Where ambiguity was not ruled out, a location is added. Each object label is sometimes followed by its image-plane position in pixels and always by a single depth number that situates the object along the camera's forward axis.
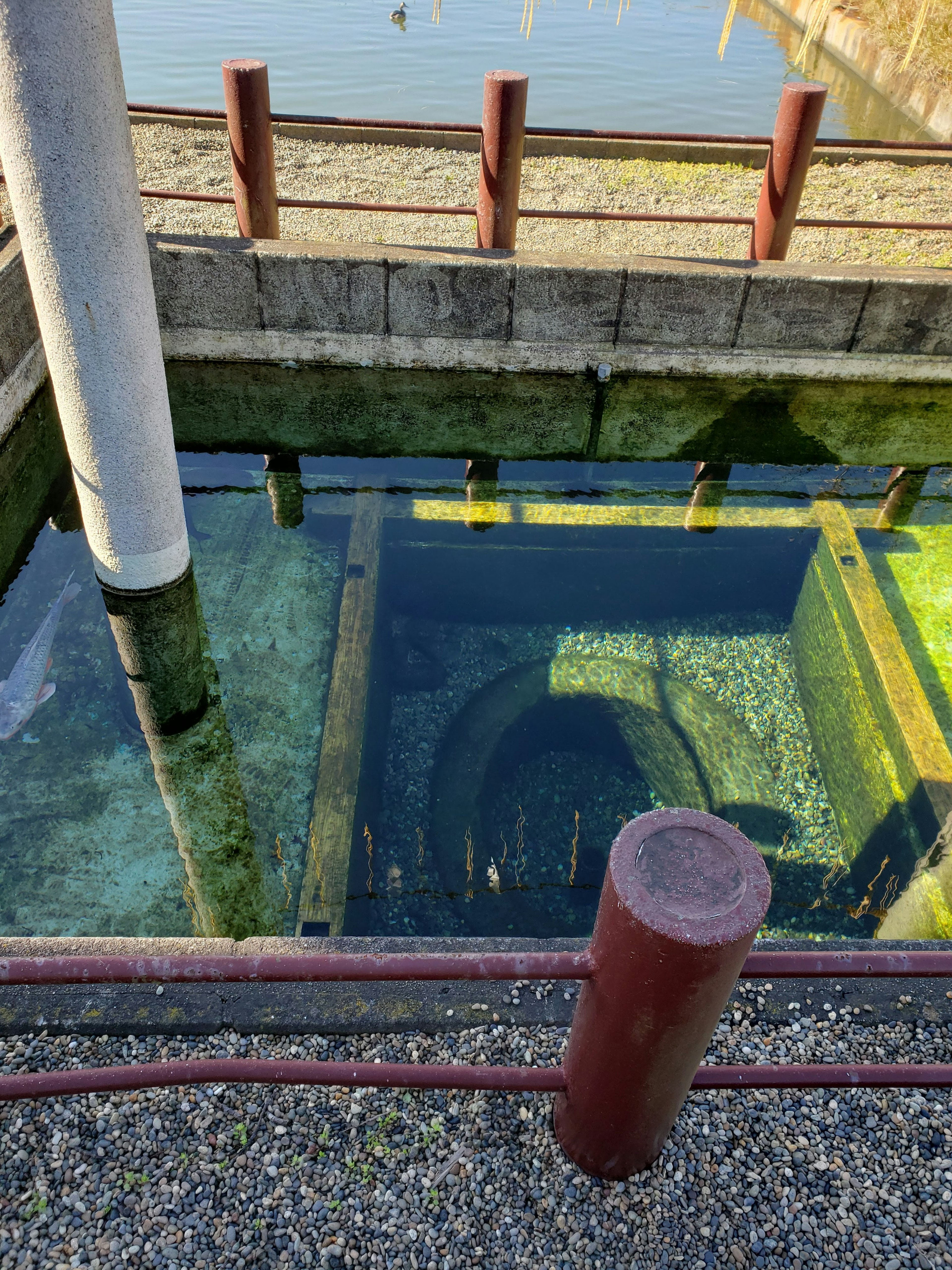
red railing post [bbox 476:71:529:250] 5.28
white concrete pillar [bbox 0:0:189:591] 3.03
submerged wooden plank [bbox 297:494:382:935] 3.79
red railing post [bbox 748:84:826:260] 5.45
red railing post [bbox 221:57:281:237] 5.13
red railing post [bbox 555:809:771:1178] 1.59
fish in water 4.44
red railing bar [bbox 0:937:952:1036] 2.51
